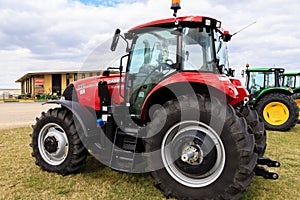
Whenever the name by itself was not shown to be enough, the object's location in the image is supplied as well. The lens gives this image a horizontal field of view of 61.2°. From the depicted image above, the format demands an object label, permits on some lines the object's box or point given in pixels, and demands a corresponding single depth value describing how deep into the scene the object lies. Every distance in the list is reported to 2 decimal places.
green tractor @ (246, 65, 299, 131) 9.25
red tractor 3.06
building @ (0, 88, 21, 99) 42.97
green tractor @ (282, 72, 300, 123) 11.55
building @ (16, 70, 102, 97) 37.31
